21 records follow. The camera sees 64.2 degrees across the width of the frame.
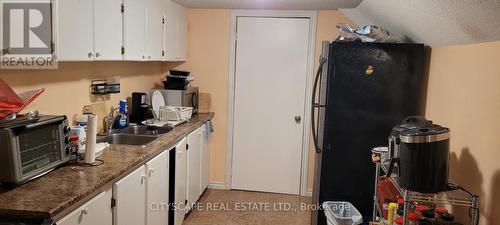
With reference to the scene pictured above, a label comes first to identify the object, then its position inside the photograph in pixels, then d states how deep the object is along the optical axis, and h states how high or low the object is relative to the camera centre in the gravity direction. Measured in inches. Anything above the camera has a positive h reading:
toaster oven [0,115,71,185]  64.9 -14.4
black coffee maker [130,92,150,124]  139.6 -13.2
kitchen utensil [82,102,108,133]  116.2 -12.5
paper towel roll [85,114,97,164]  82.7 -15.0
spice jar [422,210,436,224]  75.3 -25.8
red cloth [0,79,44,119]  69.6 -6.4
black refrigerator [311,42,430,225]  110.0 -7.5
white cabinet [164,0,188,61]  144.3 +15.0
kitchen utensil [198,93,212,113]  172.6 -13.2
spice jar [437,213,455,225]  74.2 -25.9
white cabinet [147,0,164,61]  126.1 +13.6
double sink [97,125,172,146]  118.9 -20.1
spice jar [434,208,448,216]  77.7 -25.7
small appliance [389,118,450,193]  71.1 -14.2
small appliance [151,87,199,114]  149.6 -9.7
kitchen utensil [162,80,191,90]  155.1 -5.2
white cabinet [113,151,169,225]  85.5 -30.1
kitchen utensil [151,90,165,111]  146.6 -10.9
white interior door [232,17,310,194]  166.2 -11.8
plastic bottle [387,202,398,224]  83.3 -27.7
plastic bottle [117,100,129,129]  128.9 -15.0
